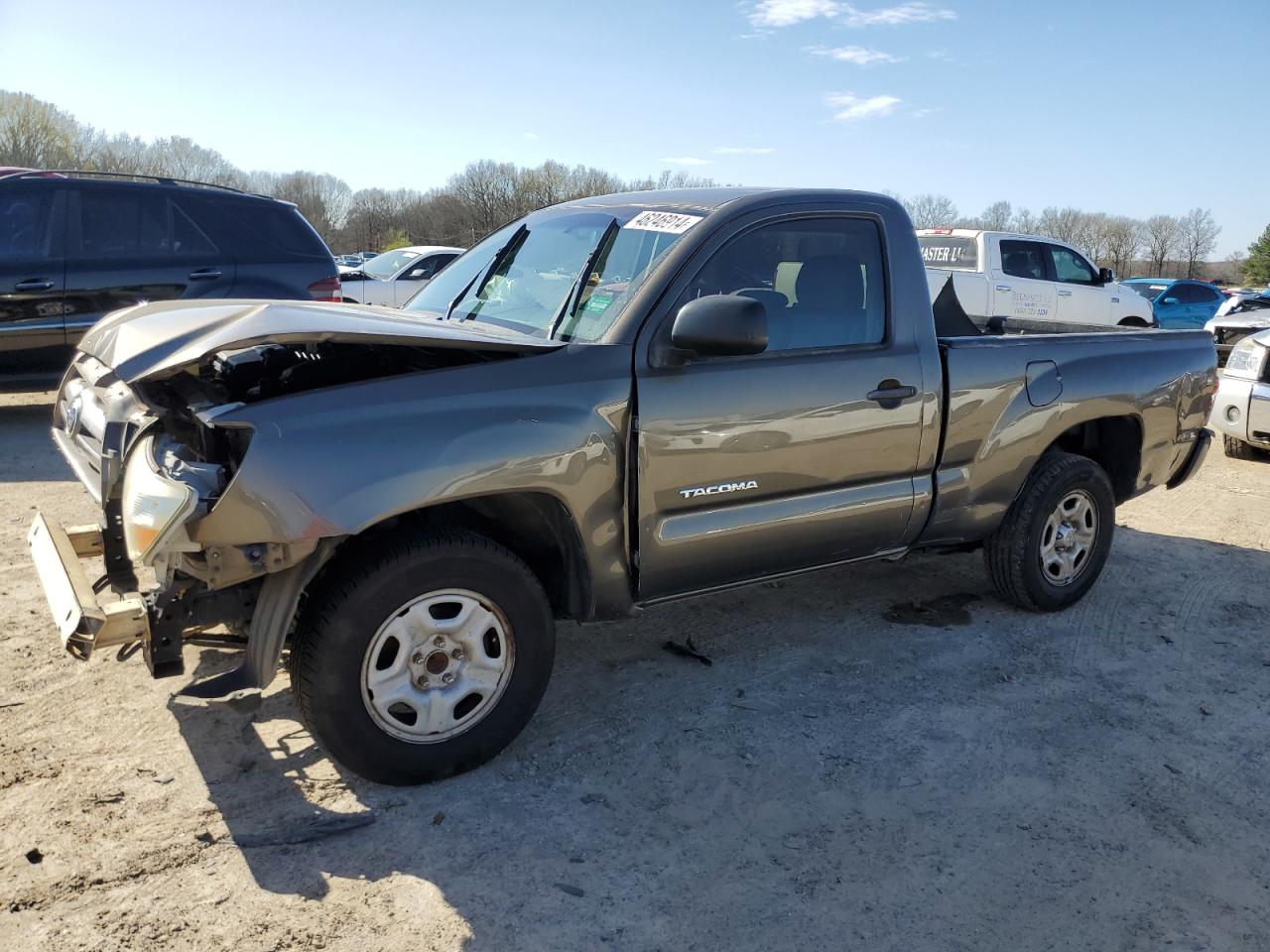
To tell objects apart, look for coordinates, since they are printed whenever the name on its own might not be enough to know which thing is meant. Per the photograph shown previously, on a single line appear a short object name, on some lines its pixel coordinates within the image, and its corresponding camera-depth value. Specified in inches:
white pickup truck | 507.2
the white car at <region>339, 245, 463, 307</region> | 609.0
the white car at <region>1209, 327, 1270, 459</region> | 325.4
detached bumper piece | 111.3
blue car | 889.5
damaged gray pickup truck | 113.7
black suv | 304.0
